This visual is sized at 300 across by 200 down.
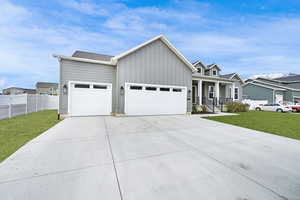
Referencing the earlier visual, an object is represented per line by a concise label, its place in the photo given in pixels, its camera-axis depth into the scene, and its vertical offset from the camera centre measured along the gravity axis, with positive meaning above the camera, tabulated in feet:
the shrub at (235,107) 46.89 -2.21
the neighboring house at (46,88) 129.70 +12.48
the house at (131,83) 28.17 +4.28
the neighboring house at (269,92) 66.54 +5.03
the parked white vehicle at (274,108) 51.75 -2.70
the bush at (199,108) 41.50 -2.57
